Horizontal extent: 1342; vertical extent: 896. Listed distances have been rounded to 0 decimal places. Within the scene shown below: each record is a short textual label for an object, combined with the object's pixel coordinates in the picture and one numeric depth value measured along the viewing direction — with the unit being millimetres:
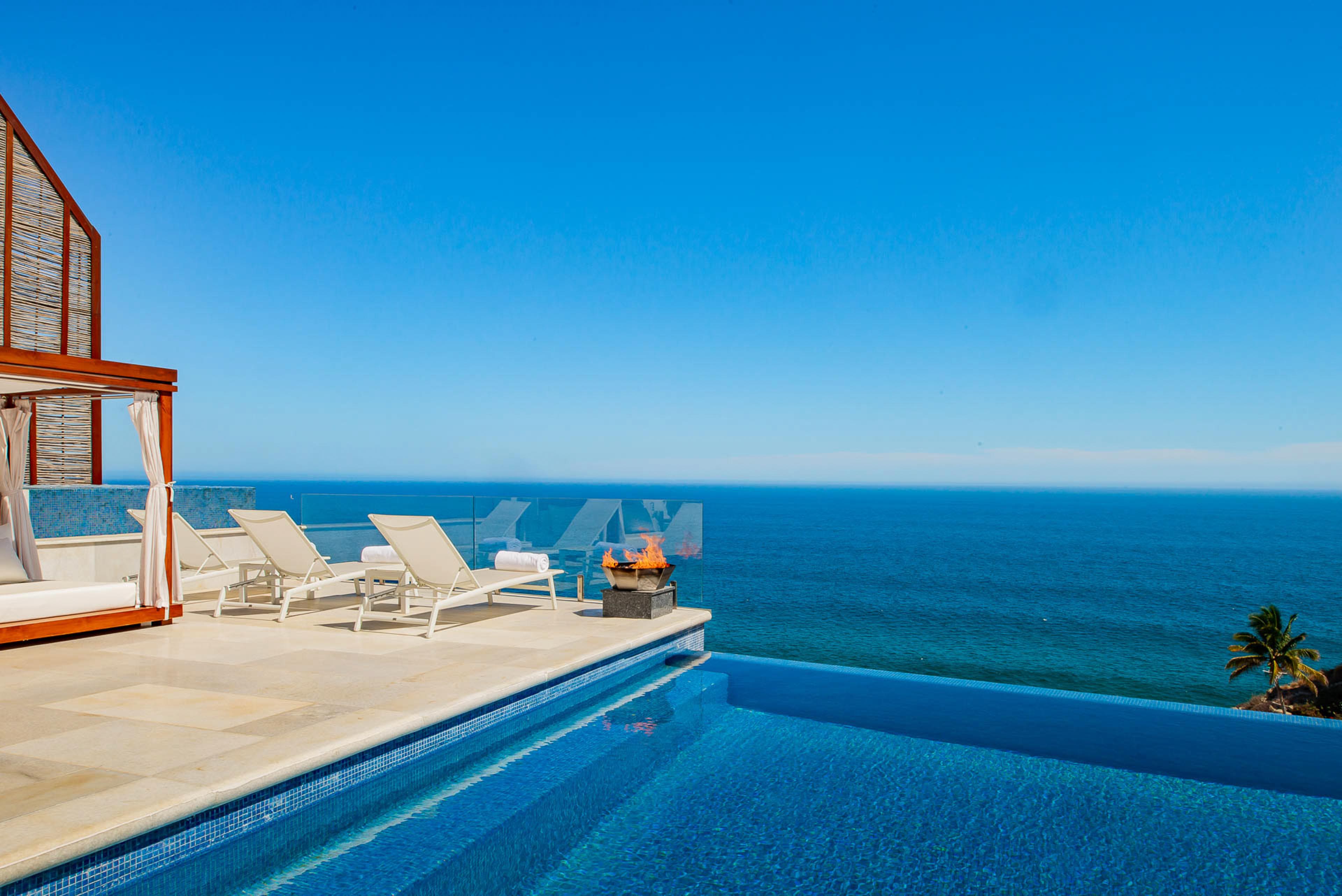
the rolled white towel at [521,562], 7656
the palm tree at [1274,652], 22719
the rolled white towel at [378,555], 8109
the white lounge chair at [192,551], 7246
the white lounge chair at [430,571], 5988
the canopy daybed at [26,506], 5441
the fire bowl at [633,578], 6953
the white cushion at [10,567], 6219
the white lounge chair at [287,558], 6453
